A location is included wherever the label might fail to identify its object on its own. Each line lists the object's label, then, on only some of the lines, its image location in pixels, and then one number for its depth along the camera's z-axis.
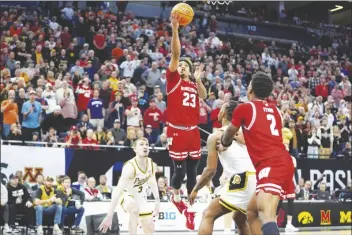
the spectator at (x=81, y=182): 19.39
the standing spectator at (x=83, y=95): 21.42
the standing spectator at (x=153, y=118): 21.73
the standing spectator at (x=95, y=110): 21.08
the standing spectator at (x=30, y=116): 19.45
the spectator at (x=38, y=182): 18.78
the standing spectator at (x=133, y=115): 21.27
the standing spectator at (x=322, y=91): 29.72
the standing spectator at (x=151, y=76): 24.31
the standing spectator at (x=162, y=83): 23.82
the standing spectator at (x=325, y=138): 24.78
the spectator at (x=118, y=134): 20.86
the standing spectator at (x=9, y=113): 19.36
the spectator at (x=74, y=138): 20.08
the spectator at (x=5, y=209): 17.83
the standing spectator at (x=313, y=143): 24.48
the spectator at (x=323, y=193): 23.19
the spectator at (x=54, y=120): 20.42
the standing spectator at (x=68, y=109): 20.62
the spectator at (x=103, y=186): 19.83
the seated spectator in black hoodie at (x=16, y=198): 18.11
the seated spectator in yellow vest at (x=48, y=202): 18.17
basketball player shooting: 11.95
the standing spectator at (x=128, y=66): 24.42
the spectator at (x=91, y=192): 19.31
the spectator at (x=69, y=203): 18.45
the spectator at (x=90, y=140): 20.28
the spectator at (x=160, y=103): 22.33
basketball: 10.97
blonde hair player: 11.95
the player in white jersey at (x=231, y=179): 9.40
